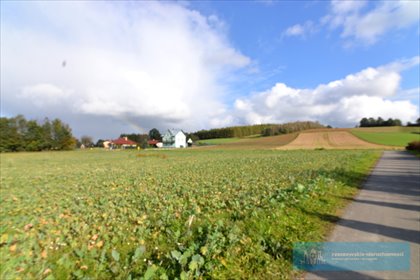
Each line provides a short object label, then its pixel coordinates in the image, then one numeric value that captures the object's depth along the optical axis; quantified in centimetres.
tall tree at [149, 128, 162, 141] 15068
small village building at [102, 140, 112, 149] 13344
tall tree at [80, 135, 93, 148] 13850
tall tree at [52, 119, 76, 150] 8906
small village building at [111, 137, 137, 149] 12406
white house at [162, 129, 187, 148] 11600
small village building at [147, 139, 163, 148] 12776
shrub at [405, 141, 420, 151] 4072
